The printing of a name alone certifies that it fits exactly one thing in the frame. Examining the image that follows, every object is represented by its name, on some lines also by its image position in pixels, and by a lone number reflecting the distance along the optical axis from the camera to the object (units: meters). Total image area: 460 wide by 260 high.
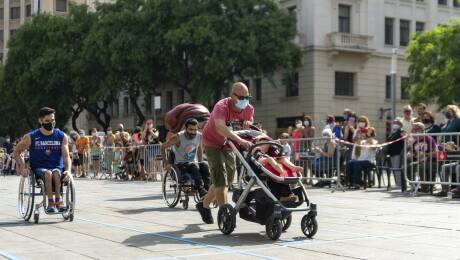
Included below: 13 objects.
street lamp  30.42
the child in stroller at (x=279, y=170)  8.74
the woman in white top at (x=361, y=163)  17.44
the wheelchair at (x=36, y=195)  10.68
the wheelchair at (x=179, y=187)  12.71
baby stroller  8.56
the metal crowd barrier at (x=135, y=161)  23.47
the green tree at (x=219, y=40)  41.69
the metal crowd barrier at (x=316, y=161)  17.89
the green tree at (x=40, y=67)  52.66
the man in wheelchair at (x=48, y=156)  10.68
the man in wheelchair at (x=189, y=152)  12.80
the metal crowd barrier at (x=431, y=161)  14.90
